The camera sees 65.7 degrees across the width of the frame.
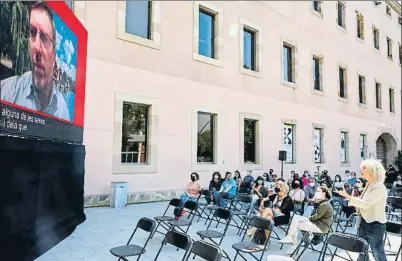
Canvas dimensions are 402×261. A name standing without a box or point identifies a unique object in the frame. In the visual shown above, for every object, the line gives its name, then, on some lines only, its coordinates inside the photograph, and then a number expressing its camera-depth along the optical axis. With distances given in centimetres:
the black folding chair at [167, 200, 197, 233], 547
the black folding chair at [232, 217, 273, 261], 422
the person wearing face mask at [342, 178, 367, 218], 686
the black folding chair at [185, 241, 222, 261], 334
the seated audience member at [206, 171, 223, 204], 985
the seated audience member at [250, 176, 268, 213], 801
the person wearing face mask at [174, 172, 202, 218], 813
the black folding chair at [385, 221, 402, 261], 448
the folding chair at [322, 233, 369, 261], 365
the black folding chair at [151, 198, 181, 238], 574
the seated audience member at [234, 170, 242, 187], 1063
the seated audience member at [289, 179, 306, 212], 710
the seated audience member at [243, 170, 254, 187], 1045
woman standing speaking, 398
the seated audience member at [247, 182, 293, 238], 576
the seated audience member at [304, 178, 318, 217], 633
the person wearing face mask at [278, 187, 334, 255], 523
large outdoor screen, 409
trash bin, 894
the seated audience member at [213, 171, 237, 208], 818
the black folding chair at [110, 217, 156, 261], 390
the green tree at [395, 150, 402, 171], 2347
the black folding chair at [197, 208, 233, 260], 478
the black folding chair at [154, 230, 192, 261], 379
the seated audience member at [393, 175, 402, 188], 1205
